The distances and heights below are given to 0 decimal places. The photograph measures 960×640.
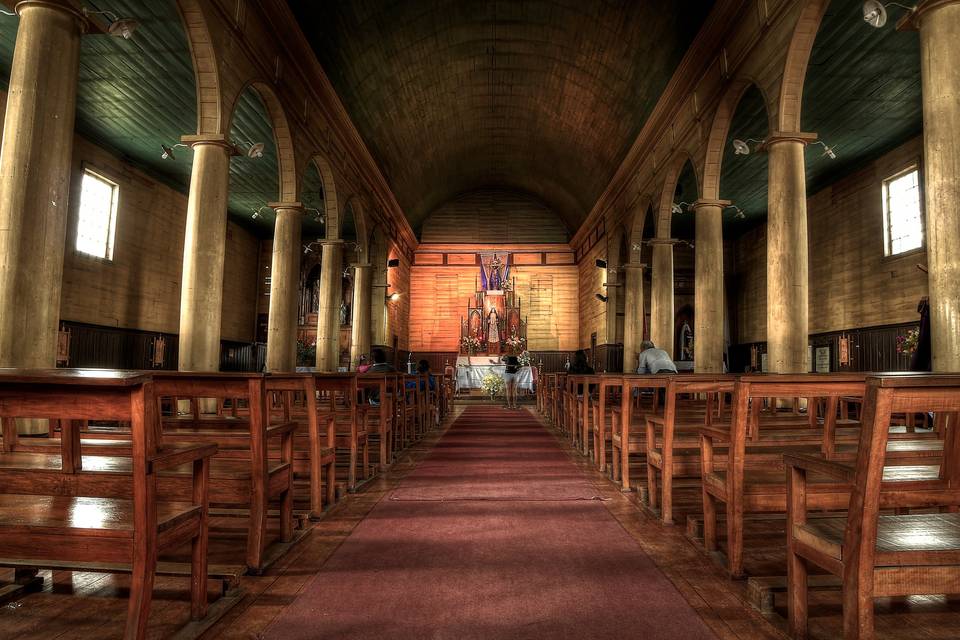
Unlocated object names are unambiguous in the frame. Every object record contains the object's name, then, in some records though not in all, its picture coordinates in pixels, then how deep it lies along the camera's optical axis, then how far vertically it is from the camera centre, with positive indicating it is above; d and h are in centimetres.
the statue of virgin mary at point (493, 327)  2003 +148
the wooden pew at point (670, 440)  316 -43
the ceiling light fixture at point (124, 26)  566 +343
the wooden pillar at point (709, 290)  912 +136
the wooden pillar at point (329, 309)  1208 +123
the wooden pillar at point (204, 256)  672 +131
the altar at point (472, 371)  1407 -6
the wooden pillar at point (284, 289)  922 +129
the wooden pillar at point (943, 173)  431 +160
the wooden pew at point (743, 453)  234 -34
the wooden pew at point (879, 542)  148 -47
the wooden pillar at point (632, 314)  1382 +142
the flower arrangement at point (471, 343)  1978 +89
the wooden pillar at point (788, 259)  681 +140
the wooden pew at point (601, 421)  463 -47
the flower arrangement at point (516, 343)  1897 +88
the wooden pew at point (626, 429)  384 -44
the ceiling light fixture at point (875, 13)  518 +340
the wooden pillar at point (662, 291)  1236 +178
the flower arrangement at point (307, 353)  1845 +40
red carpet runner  198 -90
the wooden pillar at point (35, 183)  438 +142
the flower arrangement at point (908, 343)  922 +56
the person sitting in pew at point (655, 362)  801 +14
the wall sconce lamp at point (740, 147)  804 +328
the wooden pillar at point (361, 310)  1521 +154
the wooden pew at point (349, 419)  390 -43
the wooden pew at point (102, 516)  158 -42
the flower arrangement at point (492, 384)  1313 -37
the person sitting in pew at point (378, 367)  802 -1
